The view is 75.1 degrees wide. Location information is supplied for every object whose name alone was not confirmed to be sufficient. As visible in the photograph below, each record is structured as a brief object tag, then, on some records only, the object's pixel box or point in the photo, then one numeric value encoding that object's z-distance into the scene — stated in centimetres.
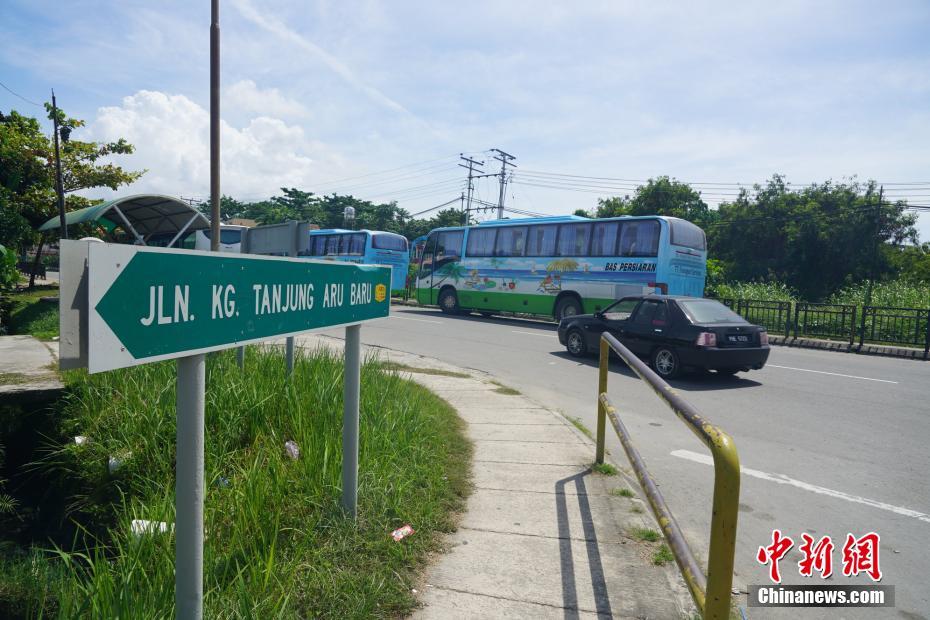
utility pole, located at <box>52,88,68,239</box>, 1700
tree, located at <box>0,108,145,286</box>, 1736
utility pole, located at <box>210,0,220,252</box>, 1192
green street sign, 153
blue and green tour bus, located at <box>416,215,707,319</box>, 1662
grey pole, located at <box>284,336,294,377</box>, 555
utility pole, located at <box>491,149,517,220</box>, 4775
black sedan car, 935
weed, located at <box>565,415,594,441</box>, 607
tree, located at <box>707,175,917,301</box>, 3519
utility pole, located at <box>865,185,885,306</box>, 3325
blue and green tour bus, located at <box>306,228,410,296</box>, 2697
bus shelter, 1291
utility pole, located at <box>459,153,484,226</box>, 4903
